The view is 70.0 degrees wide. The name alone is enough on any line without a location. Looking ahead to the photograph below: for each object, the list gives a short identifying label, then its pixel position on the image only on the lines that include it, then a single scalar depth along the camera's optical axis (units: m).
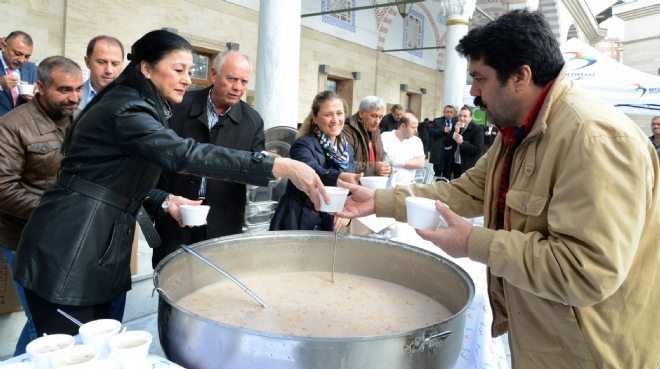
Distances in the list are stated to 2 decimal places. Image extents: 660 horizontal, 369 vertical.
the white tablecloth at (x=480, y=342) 1.57
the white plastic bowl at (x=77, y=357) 0.85
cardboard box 2.61
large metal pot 0.94
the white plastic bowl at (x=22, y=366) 0.89
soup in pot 1.31
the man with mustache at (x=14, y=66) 3.74
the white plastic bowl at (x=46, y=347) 0.90
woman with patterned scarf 2.79
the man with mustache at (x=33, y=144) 2.16
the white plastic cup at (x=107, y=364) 0.86
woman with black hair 1.44
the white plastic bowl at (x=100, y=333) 1.00
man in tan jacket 1.09
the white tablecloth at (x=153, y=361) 0.99
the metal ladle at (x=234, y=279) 1.32
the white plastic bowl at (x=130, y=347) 0.91
